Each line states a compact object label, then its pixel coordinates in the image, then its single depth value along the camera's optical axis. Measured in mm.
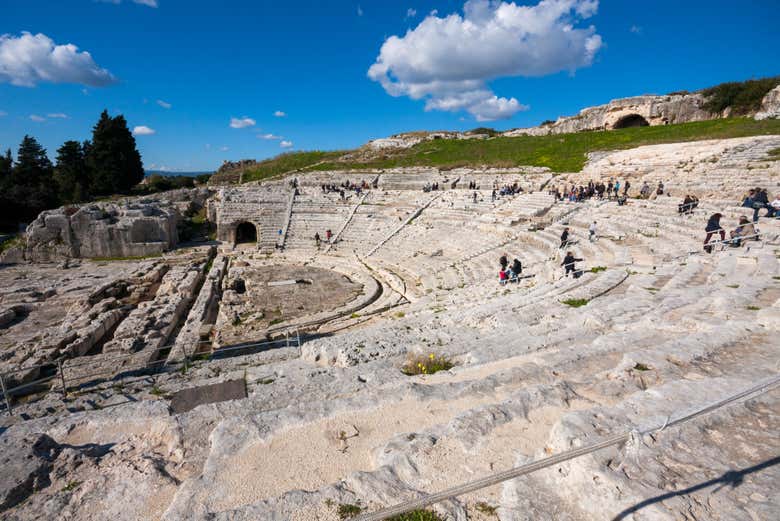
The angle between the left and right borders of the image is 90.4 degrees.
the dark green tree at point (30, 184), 31469
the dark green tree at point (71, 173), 37234
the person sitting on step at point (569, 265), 10867
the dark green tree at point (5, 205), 29478
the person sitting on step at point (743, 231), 10648
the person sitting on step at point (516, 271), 12531
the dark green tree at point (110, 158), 39844
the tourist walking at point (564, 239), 13970
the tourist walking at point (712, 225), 10883
